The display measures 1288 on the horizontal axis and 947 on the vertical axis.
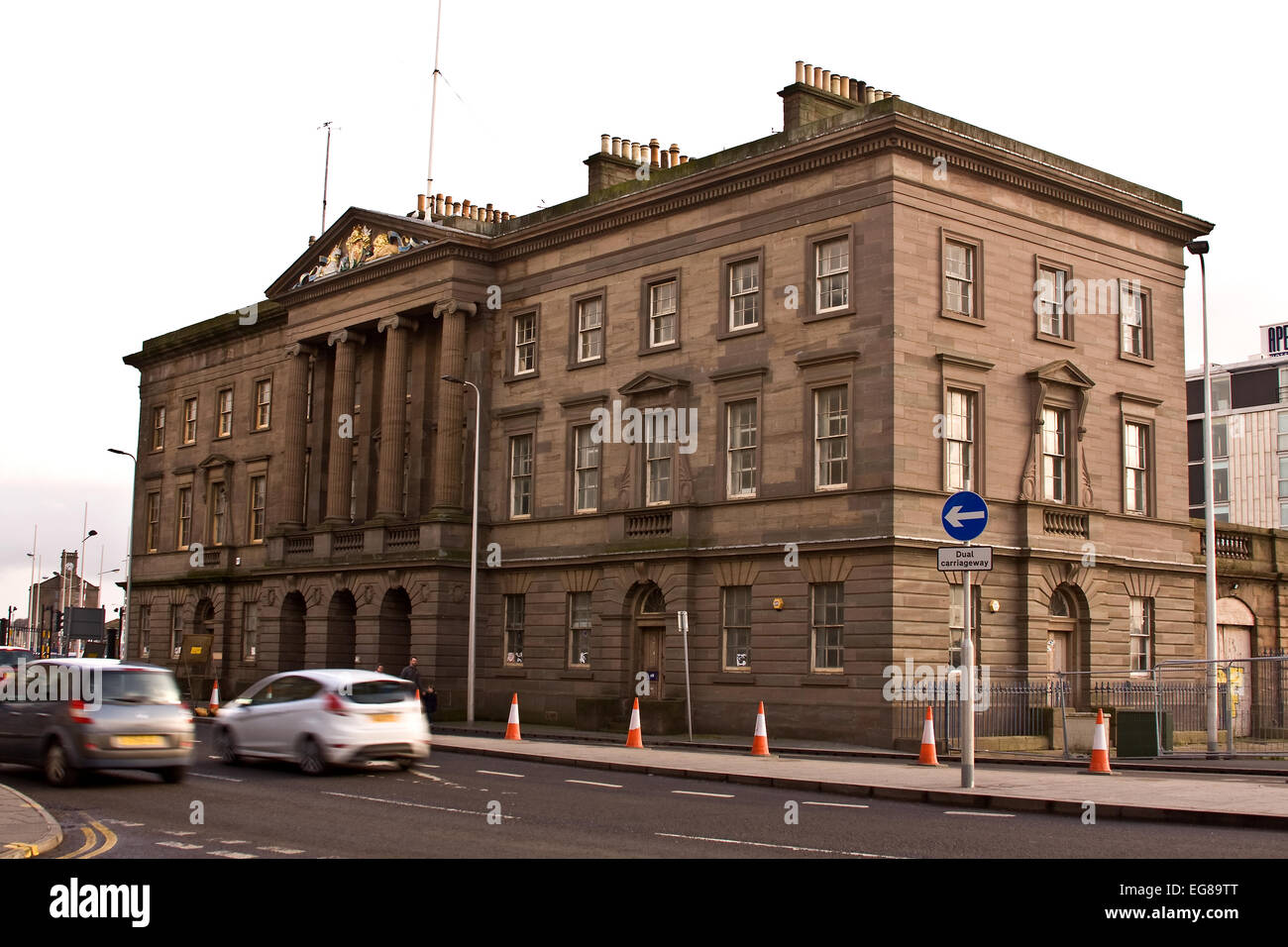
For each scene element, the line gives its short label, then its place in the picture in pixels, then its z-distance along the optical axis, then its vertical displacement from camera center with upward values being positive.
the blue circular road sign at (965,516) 19.62 +1.55
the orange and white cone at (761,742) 27.71 -2.12
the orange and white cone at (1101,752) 24.16 -1.93
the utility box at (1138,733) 28.42 -1.89
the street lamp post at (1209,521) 34.25 +2.73
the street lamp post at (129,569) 60.31 +2.12
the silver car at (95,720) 19.73 -1.36
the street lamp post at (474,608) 41.00 +0.49
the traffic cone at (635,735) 29.94 -2.17
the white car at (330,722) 21.98 -1.49
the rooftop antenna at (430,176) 49.06 +14.89
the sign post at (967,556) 19.44 +1.02
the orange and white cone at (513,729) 32.22 -2.24
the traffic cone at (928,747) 25.65 -2.01
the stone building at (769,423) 34.38 +5.46
